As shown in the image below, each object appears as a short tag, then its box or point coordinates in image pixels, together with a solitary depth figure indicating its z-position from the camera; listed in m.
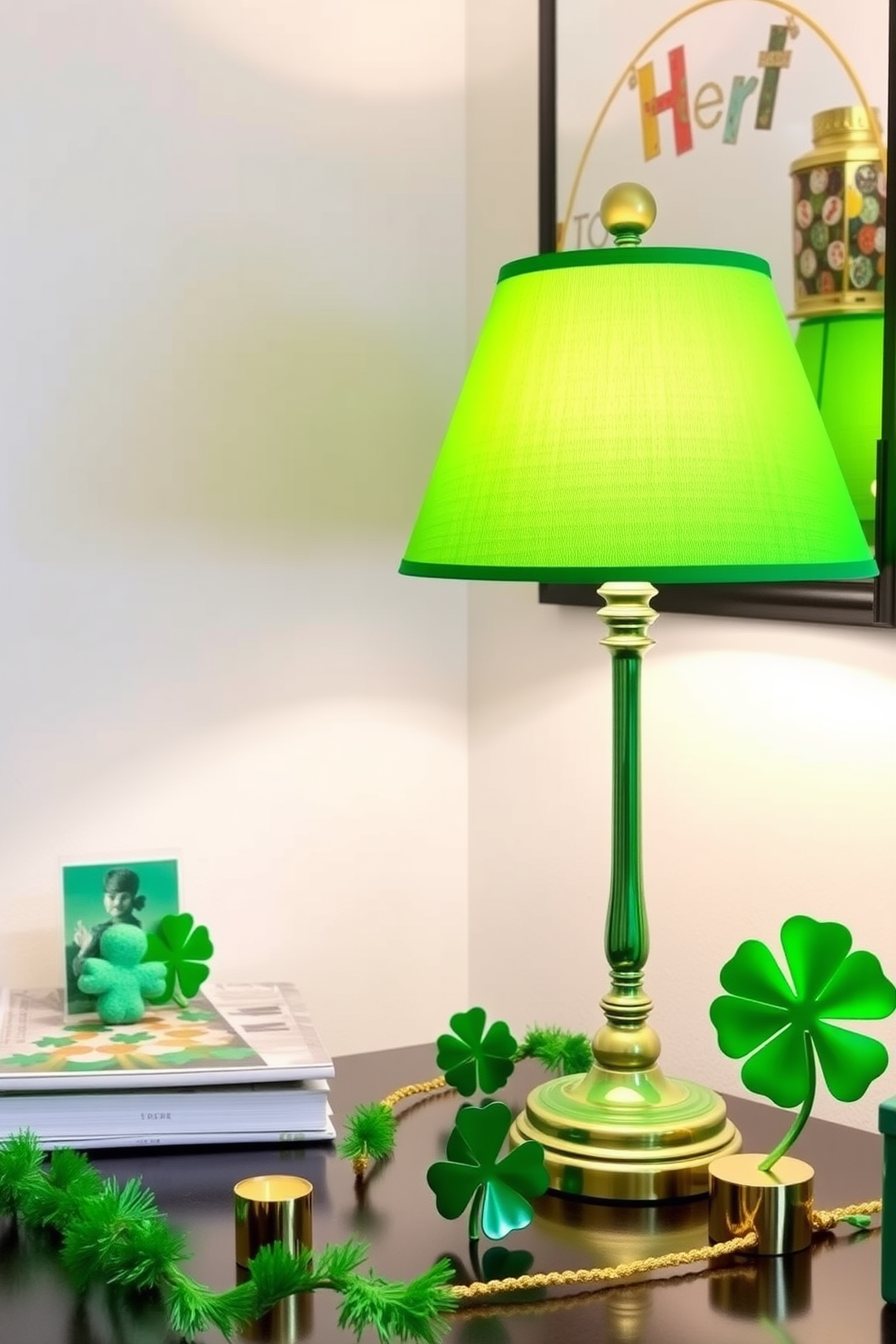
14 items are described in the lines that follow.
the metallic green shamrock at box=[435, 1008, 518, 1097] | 2.08
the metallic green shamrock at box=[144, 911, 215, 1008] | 2.24
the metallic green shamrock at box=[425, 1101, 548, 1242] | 1.83
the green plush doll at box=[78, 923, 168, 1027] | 2.17
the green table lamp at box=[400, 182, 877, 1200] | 1.85
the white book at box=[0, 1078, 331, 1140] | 2.02
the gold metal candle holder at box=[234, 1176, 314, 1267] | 1.82
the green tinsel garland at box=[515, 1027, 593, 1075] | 2.20
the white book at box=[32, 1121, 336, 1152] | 2.03
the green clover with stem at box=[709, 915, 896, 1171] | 1.85
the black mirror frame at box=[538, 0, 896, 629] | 2.16
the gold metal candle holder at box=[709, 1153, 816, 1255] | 1.85
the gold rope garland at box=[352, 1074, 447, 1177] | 2.14
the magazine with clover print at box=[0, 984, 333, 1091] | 2.02
